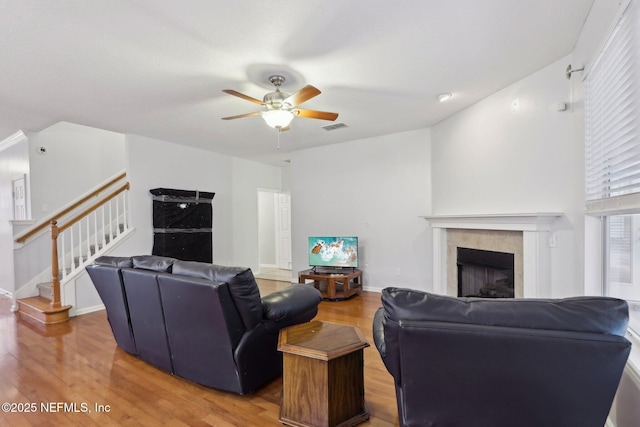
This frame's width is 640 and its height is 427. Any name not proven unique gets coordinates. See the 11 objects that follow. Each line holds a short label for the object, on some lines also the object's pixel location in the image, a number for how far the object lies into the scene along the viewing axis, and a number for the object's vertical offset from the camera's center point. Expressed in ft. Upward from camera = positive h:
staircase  13.08 -1.45
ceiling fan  9.66 +3.15
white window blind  5.17 +1.62
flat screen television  16.88 -2.33
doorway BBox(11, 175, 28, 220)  17.34 +0.83
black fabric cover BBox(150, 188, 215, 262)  16.65 -0.75
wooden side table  5.84 -3.27
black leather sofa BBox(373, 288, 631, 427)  3.64 -1.81
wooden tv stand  15.66 -3.90
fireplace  9.67 -1.33
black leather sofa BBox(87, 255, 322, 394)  6.66 -2.48
